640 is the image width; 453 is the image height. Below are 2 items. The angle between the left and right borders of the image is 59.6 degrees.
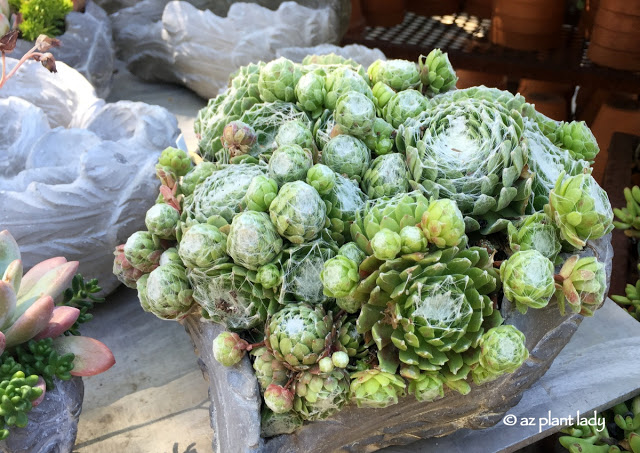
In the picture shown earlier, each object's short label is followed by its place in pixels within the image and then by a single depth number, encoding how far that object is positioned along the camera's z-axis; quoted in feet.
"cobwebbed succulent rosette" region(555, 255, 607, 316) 2.01
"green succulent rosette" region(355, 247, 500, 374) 1.96
